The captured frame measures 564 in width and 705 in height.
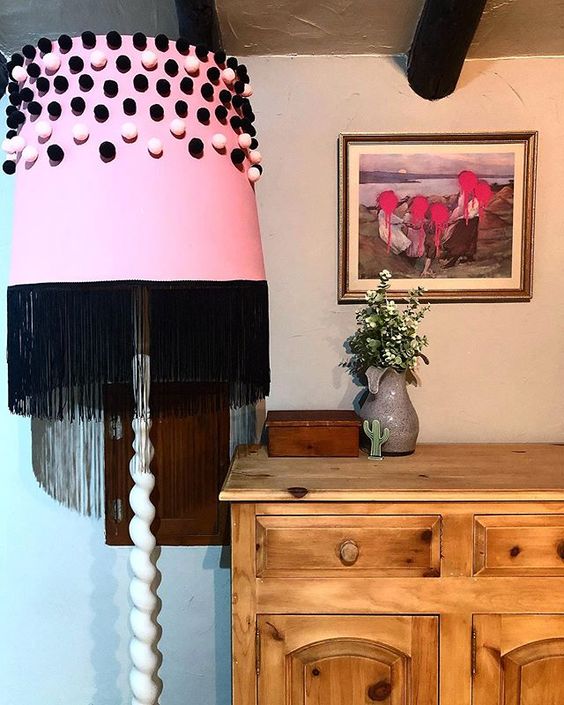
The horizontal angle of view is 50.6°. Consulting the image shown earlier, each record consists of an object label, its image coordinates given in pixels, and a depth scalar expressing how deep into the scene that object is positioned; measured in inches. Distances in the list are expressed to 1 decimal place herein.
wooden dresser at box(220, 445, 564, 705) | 47.0
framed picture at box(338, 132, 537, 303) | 62.7
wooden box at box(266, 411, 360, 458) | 55.1
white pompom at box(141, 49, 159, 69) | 39.7
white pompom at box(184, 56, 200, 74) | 41.0
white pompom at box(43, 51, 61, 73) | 39.7
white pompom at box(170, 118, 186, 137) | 39.8
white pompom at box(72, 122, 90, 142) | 38.7
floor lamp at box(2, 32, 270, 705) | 39.0
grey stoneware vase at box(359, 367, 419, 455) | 56.4
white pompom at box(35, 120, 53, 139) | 39.4
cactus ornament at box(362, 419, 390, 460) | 55.3
